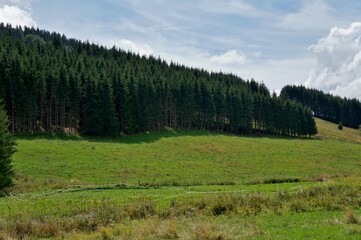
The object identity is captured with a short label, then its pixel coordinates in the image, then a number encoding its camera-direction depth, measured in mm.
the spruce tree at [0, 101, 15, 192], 38781
